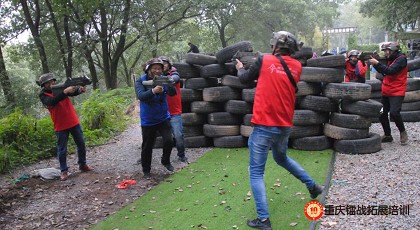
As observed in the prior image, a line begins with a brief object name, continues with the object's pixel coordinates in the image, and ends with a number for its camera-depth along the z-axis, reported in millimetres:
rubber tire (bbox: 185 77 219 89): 8039
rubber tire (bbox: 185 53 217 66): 7914
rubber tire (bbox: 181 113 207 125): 8062
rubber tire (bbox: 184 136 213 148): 8086
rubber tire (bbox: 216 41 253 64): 7469
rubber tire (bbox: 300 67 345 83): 6988
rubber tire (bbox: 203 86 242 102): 7777
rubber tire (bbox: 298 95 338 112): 7004
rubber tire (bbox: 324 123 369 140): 6730
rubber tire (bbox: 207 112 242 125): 7828
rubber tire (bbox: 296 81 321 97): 7168
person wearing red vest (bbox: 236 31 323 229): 3664
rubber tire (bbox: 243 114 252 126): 7540
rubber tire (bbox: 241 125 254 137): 7519
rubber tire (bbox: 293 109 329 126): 7043
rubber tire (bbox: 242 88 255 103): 7379
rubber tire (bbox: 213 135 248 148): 7738
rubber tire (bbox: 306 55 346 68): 6996
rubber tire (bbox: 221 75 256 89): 7602
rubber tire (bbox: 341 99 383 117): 6617
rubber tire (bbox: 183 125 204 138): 8172
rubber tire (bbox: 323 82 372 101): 6727
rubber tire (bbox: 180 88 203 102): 8078
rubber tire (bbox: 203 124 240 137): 7793
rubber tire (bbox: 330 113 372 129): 6711
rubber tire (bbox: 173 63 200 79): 8070
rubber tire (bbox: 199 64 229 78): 7848
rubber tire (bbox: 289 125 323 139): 7137
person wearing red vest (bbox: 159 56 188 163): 6531
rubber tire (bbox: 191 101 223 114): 7953
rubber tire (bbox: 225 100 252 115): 7602
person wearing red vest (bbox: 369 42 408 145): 6609
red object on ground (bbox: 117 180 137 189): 5754
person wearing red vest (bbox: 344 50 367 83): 8758
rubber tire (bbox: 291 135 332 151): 7039
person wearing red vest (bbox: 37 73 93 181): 5875
